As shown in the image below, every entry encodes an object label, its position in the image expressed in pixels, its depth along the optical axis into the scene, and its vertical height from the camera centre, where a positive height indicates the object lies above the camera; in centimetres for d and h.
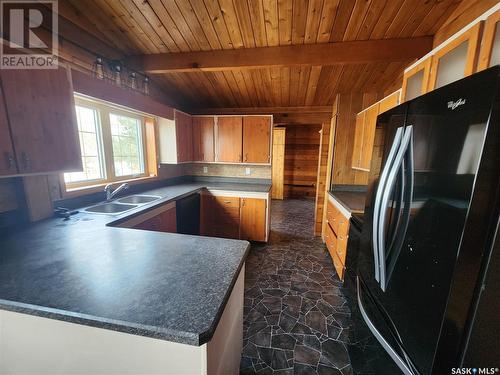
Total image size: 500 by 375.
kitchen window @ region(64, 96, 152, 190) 209 +10
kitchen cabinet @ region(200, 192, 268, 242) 327 -106
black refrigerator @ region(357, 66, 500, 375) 55 -24
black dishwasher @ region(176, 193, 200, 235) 270 -90
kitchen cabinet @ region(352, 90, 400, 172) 227 +29
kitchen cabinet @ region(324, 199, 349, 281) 222 -102
